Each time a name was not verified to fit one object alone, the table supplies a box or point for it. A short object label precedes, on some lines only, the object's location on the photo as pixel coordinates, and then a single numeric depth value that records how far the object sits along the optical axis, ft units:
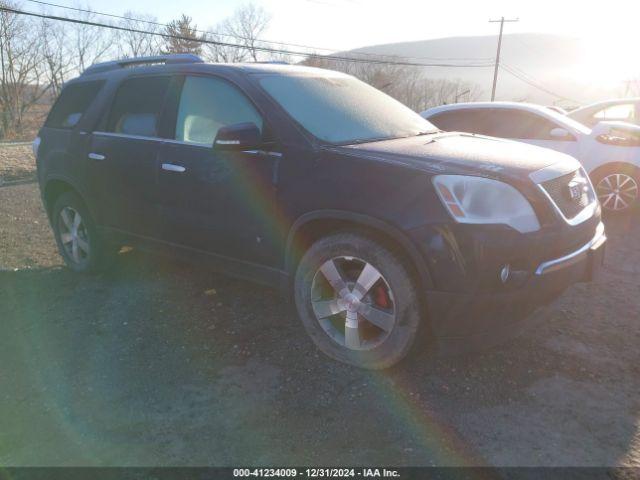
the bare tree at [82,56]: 164.46
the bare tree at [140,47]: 167.61
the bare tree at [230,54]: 158.63
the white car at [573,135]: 22.38
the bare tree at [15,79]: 124.47
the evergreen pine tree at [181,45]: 142.31
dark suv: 9.02
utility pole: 157.89
